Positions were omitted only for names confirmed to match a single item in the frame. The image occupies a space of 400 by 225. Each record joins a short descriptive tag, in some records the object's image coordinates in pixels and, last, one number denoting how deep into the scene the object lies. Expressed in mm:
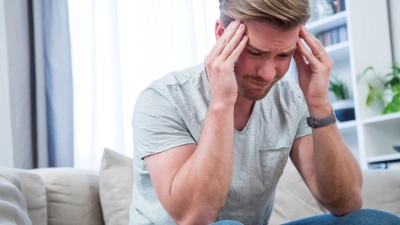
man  1288
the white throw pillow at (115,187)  1977
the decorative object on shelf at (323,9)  3623
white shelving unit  3273
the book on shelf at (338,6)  3496
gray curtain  2537
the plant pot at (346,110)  3453
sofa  1648
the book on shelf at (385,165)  3107
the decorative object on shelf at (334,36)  3531
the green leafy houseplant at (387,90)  3146
